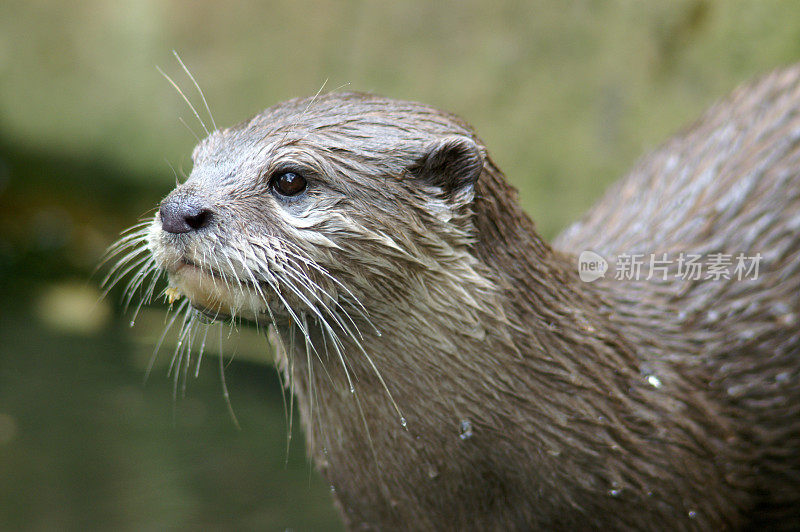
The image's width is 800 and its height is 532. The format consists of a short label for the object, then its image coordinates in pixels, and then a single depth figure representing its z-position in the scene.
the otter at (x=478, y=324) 2.63
